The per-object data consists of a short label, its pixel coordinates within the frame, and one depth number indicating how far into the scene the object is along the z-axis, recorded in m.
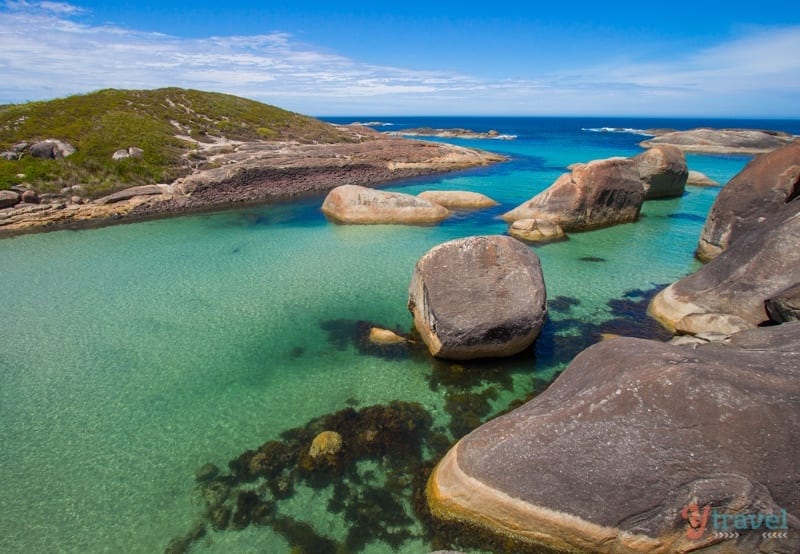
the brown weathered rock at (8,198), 23.70
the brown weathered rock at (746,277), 10.93
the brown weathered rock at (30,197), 24.56
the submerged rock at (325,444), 7.88
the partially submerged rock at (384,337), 11.58
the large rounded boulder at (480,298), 10.09
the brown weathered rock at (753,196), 15.50
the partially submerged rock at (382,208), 24.28
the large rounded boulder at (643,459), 5.41
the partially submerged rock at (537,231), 20.72
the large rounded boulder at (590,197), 21.67
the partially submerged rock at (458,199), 27.97
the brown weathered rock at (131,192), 26.25
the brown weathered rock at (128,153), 30.23
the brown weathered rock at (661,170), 28.22
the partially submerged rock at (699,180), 34.18
